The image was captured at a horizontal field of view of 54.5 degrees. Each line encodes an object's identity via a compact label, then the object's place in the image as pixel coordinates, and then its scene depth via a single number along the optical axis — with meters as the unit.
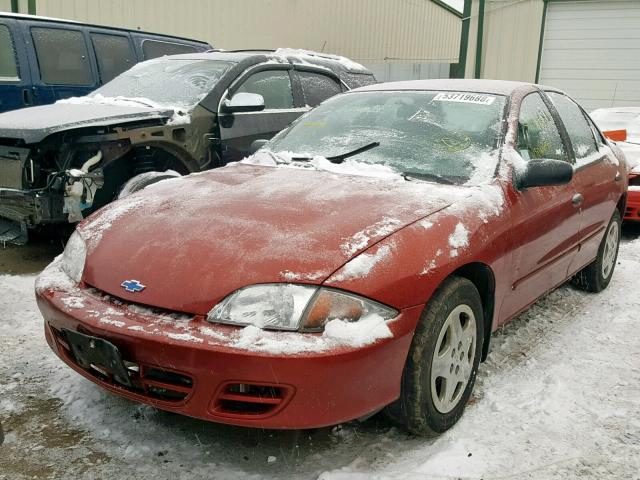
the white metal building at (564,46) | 13.44
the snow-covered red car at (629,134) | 6.36
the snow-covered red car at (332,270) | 2.15
